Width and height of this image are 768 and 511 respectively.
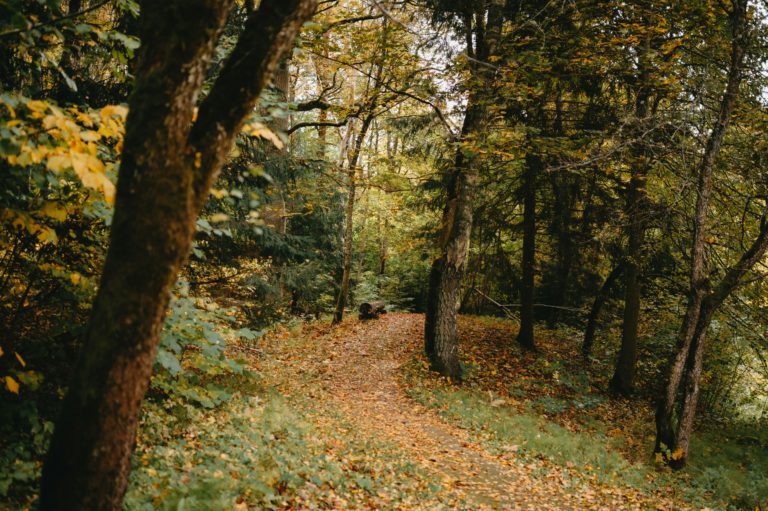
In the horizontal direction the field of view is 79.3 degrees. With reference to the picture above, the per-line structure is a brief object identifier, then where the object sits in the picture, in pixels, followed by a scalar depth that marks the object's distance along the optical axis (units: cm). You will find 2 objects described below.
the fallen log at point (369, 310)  1916
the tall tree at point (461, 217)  1161
